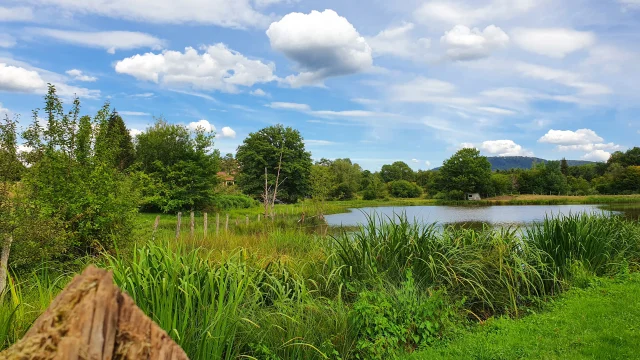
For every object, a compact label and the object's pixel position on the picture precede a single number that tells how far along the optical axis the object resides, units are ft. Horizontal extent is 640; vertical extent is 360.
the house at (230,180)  226.50
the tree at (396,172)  363.39
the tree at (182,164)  108.58
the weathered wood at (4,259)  15.14
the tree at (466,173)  234.79
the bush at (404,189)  285.64
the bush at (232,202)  116.78
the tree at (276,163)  162.84
